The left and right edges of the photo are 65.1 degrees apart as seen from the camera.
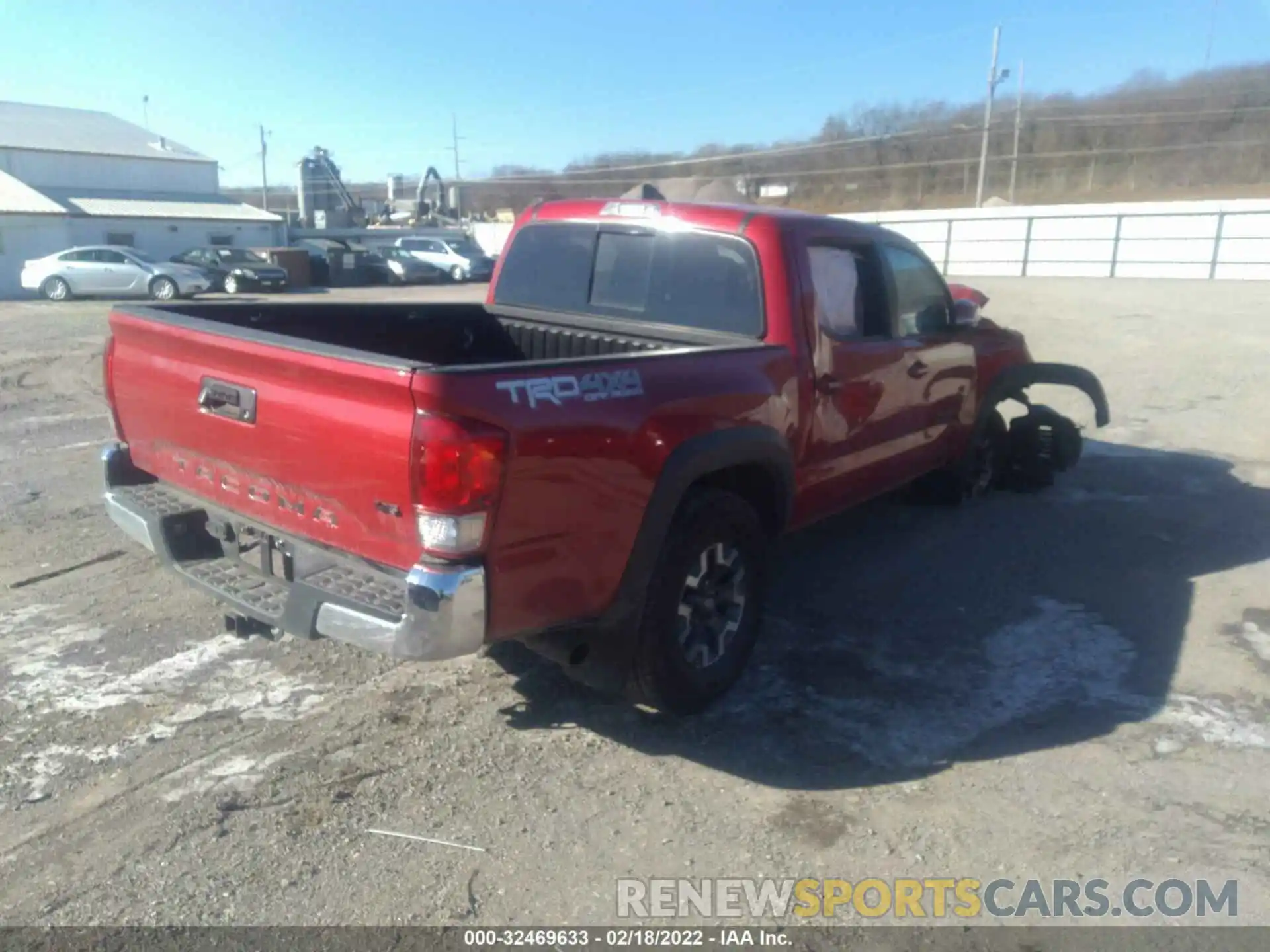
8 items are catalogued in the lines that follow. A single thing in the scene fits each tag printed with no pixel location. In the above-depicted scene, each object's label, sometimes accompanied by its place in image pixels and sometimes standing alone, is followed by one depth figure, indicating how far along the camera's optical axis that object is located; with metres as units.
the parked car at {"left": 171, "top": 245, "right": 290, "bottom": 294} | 29.56
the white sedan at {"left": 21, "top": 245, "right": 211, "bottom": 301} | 25.66
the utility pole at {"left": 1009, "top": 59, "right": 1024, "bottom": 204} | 60.69
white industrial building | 31.20
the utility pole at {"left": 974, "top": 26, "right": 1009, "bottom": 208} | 49.59
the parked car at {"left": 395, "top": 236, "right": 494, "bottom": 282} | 36.25
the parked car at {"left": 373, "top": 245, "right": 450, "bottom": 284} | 35.56
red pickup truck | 3.00
